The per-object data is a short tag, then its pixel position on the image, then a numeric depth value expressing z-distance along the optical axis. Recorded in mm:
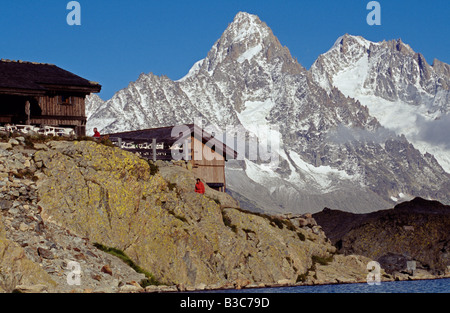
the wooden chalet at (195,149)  74188
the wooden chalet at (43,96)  67562
